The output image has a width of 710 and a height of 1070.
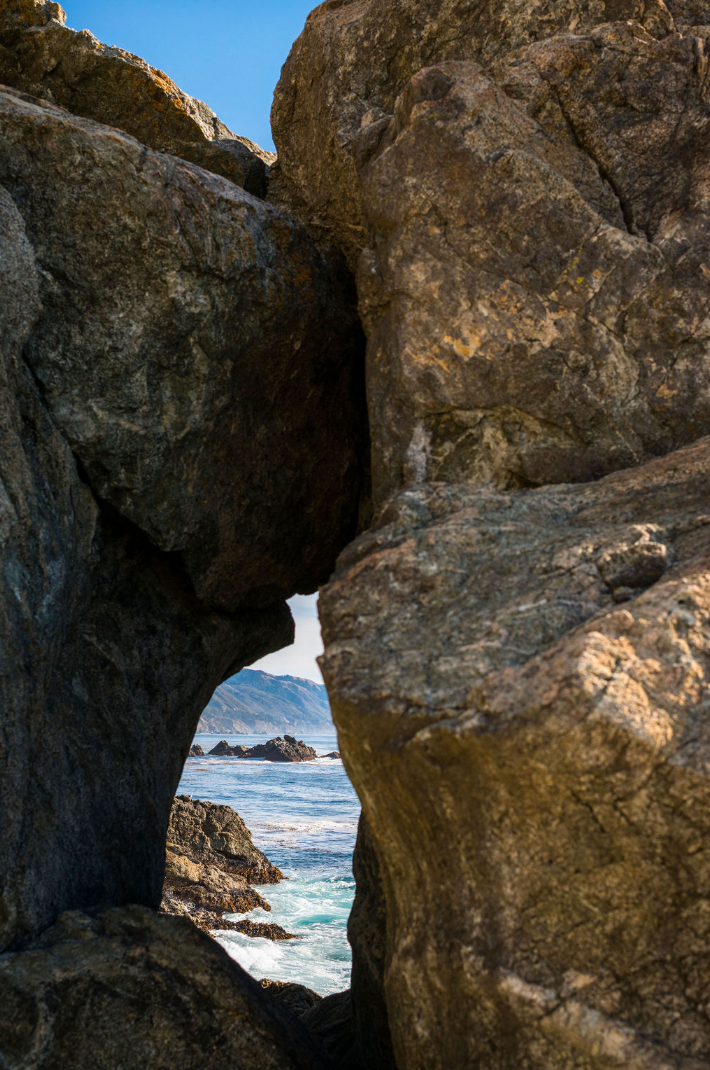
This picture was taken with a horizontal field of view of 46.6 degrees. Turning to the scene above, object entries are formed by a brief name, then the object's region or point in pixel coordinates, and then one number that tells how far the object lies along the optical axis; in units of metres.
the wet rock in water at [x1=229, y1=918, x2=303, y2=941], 13.98
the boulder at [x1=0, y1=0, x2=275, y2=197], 8.07
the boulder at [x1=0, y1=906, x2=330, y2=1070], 4.60
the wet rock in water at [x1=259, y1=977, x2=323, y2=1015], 8.83
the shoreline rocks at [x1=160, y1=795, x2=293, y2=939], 13.93
